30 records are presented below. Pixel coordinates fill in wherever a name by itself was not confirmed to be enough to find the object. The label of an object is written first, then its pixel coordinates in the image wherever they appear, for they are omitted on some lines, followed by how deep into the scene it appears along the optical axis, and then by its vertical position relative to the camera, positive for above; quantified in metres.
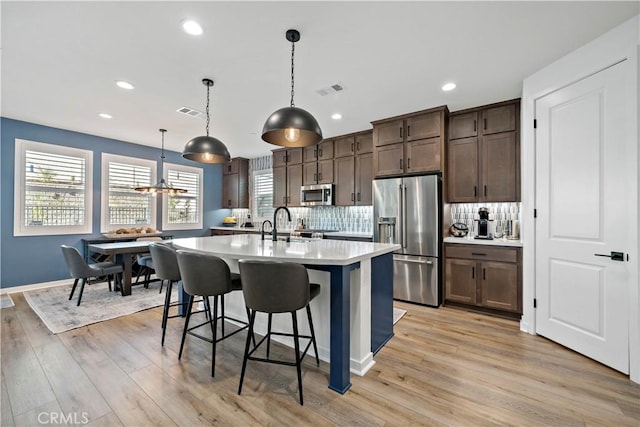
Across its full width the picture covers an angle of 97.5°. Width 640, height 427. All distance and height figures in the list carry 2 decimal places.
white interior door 2.25 -0.01
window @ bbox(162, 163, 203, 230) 6.28 +0.30
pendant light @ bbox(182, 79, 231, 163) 2.92 +0.68
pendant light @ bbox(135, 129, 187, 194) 4.60 +0.40
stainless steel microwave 5.25 +0.38
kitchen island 1.93 -0.60
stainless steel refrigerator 3.75 -0.23
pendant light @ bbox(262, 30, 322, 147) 2.10 +0.71
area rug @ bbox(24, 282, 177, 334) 3.19 -1.21
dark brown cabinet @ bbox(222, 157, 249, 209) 7.10 +0.77
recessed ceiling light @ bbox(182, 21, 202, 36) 2.17 +1.47
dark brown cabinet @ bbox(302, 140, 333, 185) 5.39 +1.00
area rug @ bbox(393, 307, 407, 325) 3.33 -1.24
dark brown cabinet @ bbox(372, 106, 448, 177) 3.85 +1.04
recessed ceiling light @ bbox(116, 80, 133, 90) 3.13 +1.46
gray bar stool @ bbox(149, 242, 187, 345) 2.59 -0.47
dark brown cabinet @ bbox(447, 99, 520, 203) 3.57 +0.81
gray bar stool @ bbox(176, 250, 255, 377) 2.11 -0.47
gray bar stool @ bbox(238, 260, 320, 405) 1.78 -0.47
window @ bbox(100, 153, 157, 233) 5.30 +0.39
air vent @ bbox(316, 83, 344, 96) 3.25 +1.48
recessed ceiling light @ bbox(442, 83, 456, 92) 3.17 +1.48
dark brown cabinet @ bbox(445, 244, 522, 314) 3.28 -0.76
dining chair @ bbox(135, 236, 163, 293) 4.33 -0.76
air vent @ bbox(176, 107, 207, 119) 3.91 +1.46
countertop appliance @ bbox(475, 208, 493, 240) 3.82 -0.12
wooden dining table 4.06 -0.58
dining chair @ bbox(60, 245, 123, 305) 3.70 -0.74
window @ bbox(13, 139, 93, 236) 4.40 +0.39
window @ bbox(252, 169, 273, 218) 6.94 +0.53
